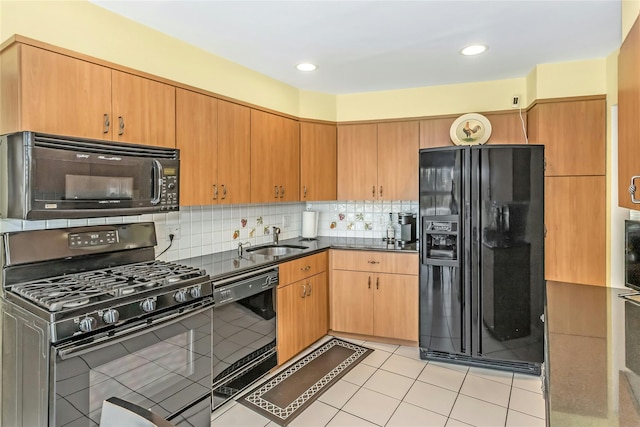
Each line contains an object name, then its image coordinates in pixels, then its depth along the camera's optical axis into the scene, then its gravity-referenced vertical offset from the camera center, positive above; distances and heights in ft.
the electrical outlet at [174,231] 8.88 -0.45
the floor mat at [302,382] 8.07 -4.14
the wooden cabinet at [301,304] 9.89 -2.64
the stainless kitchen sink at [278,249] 11.62 -1.17
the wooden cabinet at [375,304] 11.23 -2.83
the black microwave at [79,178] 5.60 +0.57
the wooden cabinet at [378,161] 12.39 +1.72
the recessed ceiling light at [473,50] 8.89 +3.92
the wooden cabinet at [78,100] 5.78 +1.95
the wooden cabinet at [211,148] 8.32 +1.52
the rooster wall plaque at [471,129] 11.43 +2.53
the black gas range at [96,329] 5.06 -1.77
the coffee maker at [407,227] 12.41 -0.50
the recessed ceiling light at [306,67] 10.10 +3.97
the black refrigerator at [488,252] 9.59 -1.06
